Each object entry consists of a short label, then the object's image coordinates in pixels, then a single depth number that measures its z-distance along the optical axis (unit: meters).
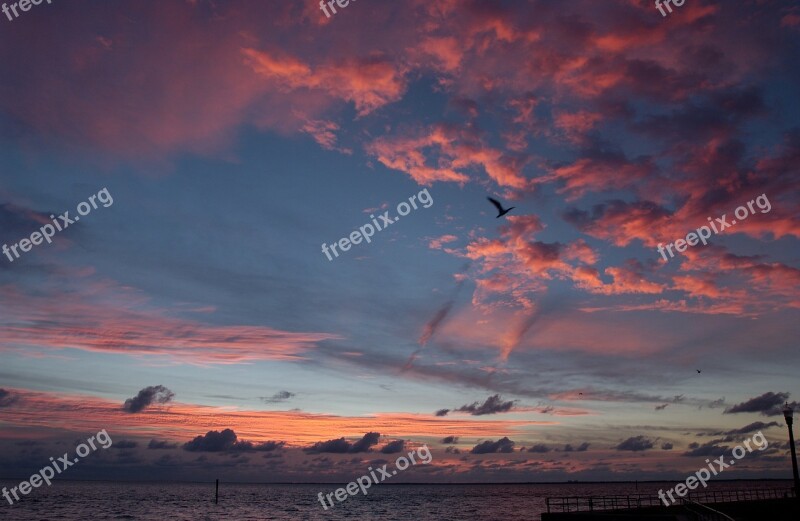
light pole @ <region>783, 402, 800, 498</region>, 33.00
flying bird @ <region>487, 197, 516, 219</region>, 29.06
